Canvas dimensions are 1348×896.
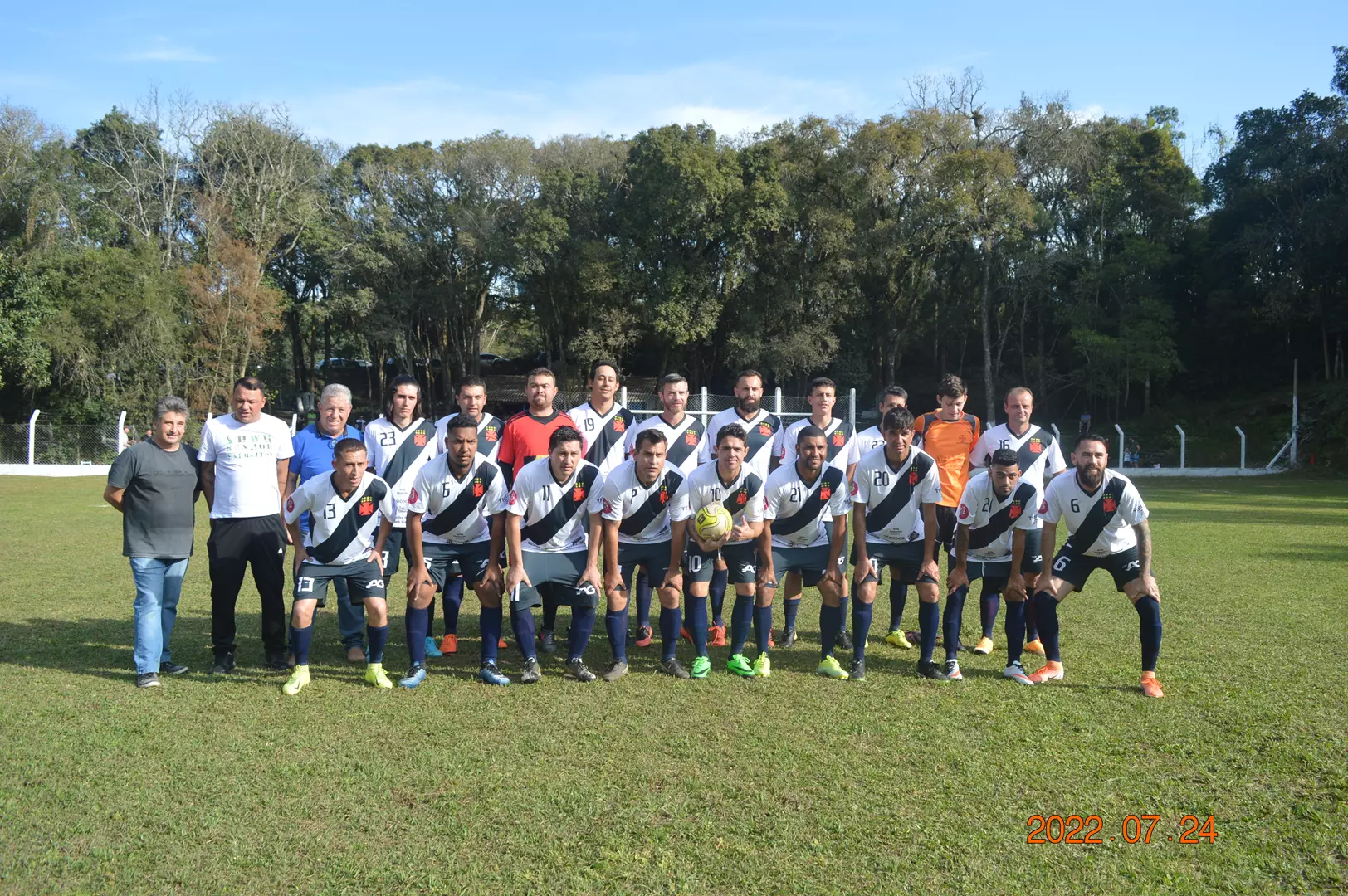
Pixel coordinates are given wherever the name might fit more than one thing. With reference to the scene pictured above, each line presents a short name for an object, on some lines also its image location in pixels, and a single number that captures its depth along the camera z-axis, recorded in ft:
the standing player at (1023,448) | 23.03
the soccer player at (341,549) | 19.43
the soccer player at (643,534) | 20.29
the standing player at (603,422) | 23.68
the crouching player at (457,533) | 19.90
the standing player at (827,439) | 23.04
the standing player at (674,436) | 23.59
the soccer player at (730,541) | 20.53
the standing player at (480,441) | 22.58
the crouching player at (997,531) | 20.45
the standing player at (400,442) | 22.43
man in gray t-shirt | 19.54
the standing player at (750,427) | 23.54
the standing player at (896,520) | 20.52
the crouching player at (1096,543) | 19.22
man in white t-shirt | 20.59
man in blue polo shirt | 22.12
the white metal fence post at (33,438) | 86.74
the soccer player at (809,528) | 20.66
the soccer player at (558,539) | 20.02
